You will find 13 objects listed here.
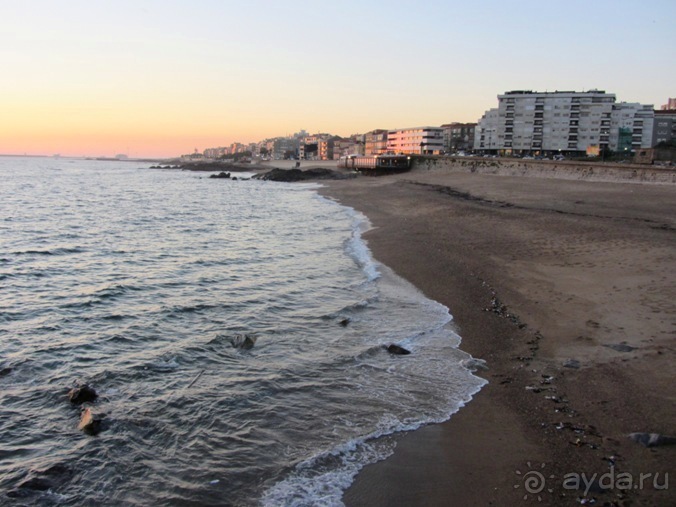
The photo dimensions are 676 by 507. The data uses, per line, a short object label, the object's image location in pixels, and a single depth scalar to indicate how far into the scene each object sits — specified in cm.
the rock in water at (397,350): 995
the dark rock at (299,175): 9421
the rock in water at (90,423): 699
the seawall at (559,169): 4478
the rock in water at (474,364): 912
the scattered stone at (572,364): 862
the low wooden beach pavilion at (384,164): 9444
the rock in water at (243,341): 1038
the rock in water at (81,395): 790
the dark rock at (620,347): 910
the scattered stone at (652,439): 615
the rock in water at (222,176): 10682
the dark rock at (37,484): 580
